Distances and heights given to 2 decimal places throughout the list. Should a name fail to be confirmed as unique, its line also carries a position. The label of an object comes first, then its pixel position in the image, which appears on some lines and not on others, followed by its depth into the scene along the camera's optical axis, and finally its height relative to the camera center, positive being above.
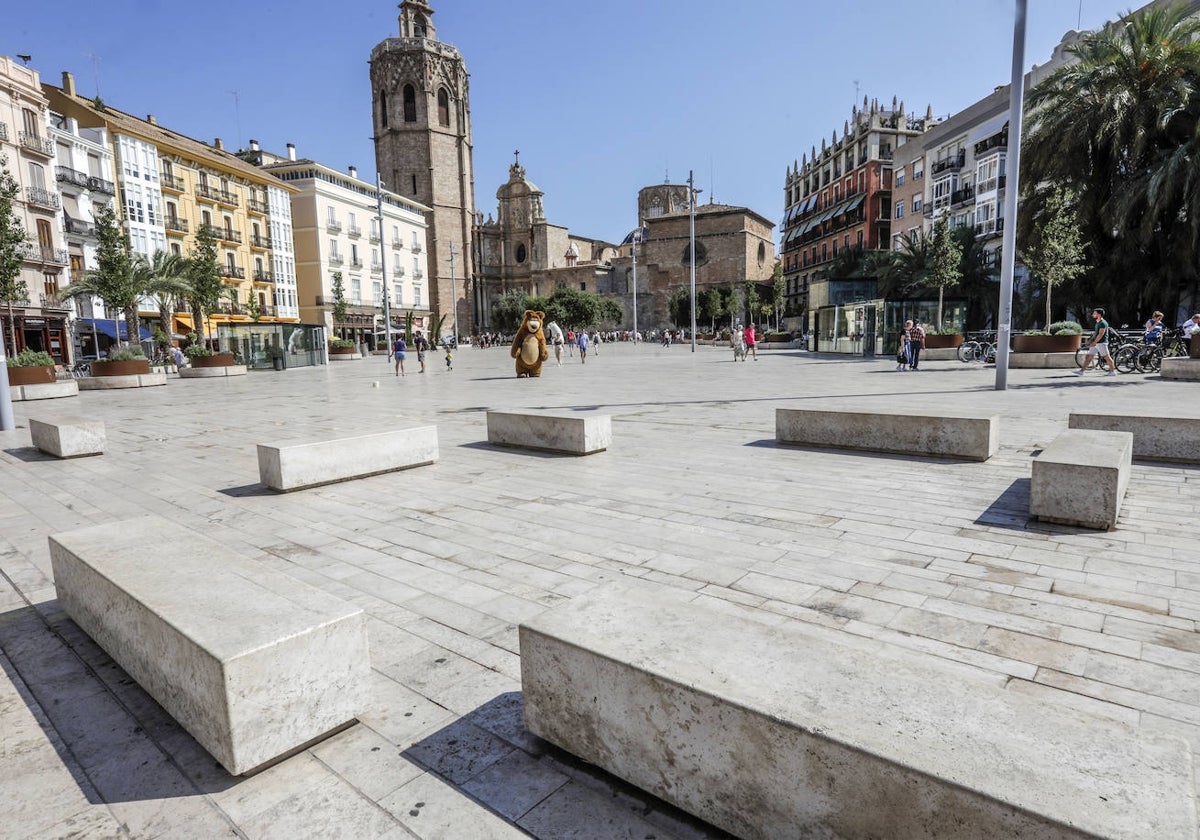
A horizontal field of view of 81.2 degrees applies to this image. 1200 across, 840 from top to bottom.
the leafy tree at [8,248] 19.36 +2.92
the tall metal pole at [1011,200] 12.31 +2.27
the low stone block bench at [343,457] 6.16 -1.07
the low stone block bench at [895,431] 6.68 -1.07
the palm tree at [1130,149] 23.67 +6.23
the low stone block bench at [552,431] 7.50 -1.06
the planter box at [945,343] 24.27 -0.60
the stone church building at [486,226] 69.81 +12.78
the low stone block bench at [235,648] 2.21 -1.02
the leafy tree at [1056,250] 21.71 +2.27
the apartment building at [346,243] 55.47 +8.37
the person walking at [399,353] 23.76 -0.44
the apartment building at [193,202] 38.31 +8.95
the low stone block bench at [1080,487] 4.41 -1.06
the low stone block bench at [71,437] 8.22 -1.03
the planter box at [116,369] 21.84 -0.64
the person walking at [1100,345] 16.40 -0.57
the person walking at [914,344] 21.19 -0.54
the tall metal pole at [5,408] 11.06 -0.91
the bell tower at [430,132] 69.19 +20.78
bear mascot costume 20.14 -0.34
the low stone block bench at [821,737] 1.40 -0.92
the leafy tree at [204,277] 31.67 +3.12
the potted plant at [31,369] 18.44 -0.49
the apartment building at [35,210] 31.75 +6.56
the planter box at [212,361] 27.38 -0.59
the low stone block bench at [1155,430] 6.34 -1.02
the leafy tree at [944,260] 27.11 +2.56
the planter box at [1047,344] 19.39 -0.60
